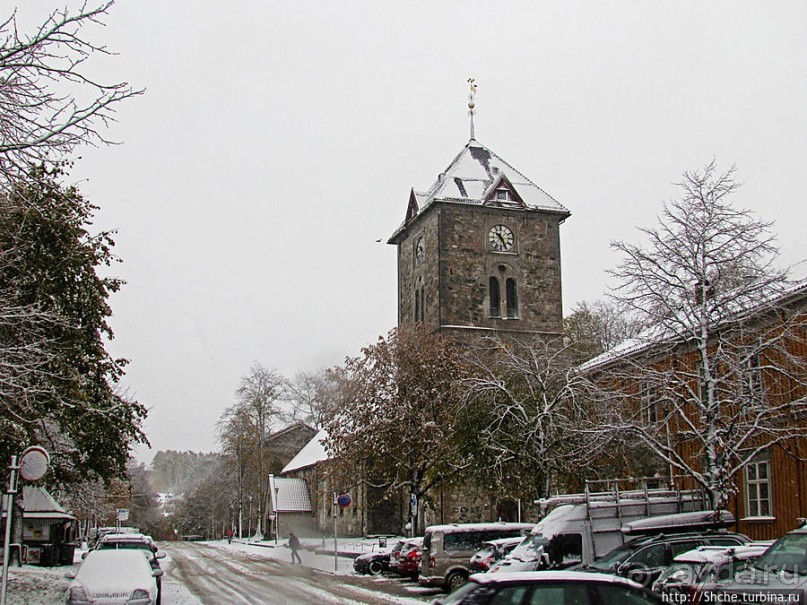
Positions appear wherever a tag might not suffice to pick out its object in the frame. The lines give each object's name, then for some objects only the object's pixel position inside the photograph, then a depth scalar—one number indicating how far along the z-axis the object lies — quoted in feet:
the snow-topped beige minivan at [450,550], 81.15
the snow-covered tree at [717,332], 74.33
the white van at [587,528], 69.15
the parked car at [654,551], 58.34
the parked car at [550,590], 29.04
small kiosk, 117.60
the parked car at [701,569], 48.21
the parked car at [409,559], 97.91
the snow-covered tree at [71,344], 68.69
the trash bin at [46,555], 121.08
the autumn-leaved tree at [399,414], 128.47
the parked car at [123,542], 77.82
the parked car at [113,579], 53.67
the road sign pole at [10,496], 50.52
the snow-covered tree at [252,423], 244.01
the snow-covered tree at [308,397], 286.46
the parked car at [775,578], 39.96
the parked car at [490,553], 76.54
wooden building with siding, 78.54
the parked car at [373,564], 111.96
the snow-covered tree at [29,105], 37.24
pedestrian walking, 81.09
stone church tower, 173.78
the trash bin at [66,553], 124.88
